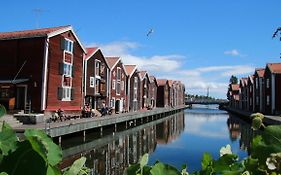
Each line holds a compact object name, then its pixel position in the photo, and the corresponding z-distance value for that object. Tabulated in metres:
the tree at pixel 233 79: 109.66
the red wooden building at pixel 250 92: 49.62
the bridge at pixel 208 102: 96.21
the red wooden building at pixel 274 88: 36.76
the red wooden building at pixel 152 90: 56.87
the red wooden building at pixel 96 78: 28.75
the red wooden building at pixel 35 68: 21.77
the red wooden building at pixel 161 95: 66.76
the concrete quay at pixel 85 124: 17.15
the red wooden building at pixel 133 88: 42.53
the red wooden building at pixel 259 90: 41.23
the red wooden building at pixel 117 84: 35.62
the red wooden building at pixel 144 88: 50.63
